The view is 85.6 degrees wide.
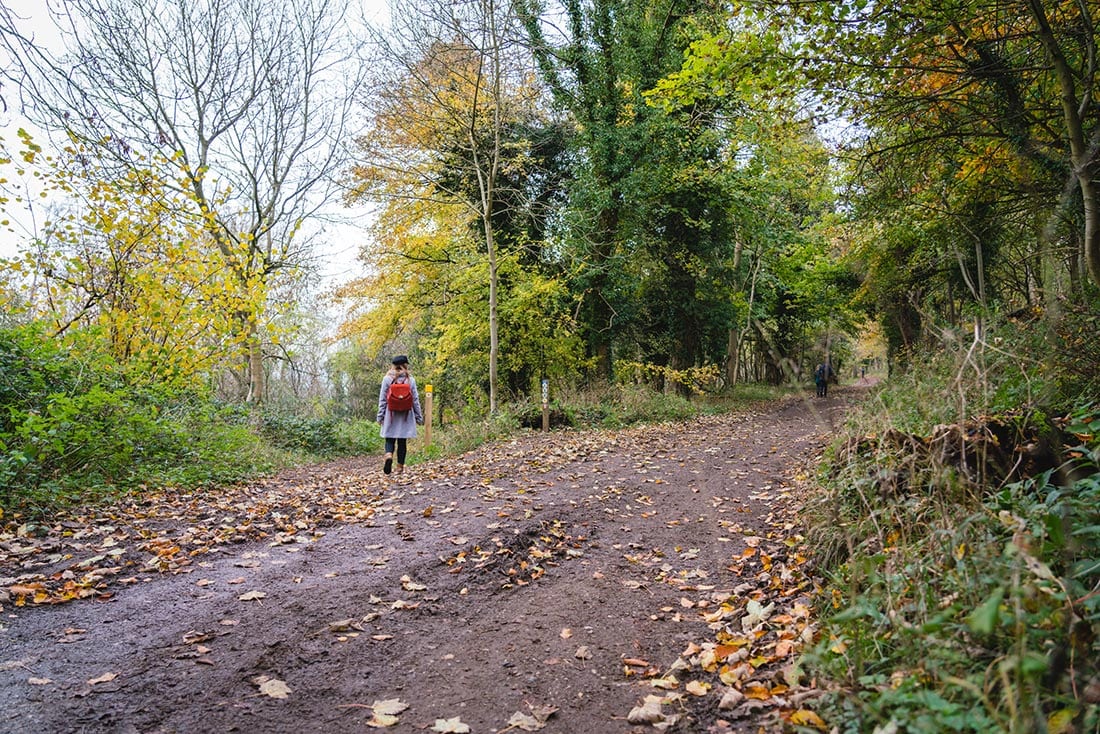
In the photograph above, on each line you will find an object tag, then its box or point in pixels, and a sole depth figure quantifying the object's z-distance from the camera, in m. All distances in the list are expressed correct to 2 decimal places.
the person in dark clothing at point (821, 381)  24.79
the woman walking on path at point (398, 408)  8.89
